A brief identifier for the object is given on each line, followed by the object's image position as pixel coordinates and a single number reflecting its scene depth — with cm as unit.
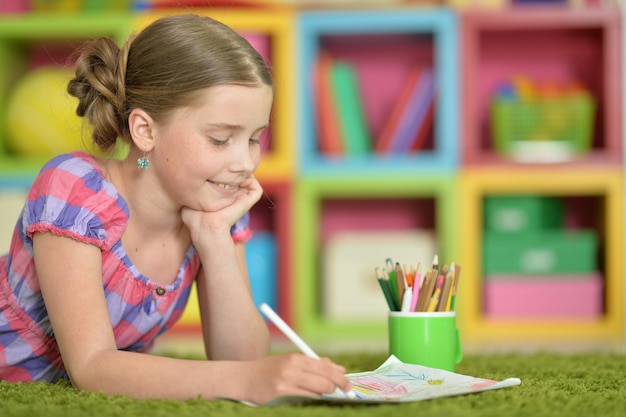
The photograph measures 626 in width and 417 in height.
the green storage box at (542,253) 254
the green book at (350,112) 258
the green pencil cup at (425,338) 115
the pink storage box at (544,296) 250
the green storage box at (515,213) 264
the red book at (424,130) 260
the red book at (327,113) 258
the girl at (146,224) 101
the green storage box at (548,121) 254
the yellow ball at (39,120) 260
